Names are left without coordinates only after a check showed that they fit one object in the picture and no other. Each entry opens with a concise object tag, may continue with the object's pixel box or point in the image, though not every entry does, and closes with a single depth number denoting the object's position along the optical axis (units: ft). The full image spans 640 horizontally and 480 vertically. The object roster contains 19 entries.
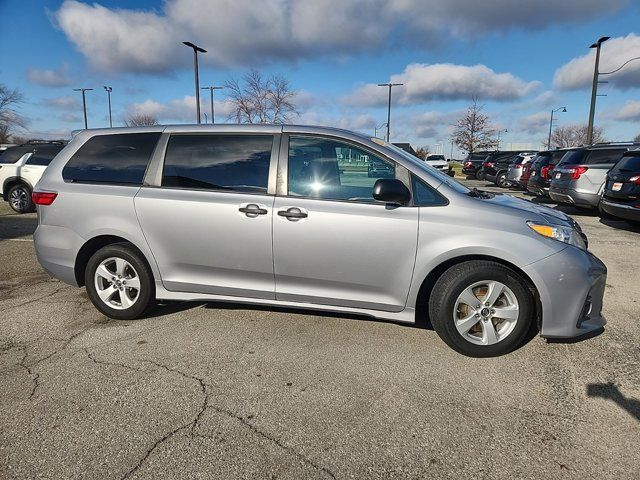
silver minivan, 10.44
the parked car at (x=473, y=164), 92.43
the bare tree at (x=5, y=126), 157.17
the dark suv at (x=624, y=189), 25.58
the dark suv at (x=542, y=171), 43.62
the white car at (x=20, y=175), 35.14
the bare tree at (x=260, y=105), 97.50
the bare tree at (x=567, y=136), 225.74
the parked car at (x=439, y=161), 99.10
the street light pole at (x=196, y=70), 68.49
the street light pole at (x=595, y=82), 63.31
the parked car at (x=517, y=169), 55.96
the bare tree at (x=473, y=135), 174.81
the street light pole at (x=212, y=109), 106.67
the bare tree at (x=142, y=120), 157.66
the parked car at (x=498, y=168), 70.54
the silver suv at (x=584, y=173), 33.17
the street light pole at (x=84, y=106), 139.64
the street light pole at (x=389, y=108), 116.98
